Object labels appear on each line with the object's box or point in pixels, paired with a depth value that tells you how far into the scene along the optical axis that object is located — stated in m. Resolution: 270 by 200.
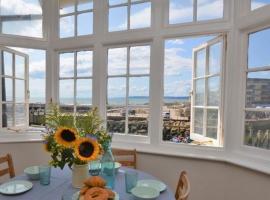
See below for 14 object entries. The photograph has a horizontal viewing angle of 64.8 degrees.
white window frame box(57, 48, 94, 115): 2.67
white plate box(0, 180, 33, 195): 1.28
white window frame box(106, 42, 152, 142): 2.38
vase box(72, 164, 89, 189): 1.37
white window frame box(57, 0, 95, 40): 2.62
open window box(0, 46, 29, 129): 2.61
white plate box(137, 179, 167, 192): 1.39
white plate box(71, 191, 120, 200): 1.17
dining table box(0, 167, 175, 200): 1.25
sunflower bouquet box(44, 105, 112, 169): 1.16
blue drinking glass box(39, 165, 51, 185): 1.42
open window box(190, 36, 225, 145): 2.21
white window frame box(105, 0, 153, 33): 2.31
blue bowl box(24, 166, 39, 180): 1.50
